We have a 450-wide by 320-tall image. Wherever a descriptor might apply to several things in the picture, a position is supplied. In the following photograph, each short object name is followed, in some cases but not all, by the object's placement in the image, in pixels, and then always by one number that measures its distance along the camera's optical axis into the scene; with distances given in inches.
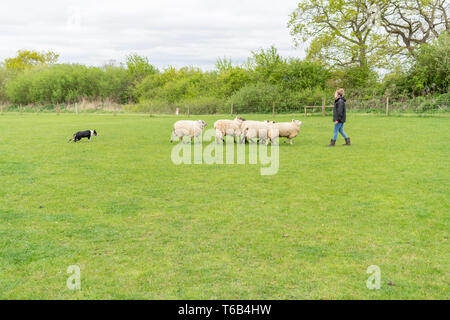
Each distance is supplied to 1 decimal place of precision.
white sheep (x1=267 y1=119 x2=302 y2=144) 583.8
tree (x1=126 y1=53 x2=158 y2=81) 2606.5
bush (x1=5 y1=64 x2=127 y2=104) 2474.2
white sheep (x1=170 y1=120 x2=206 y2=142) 602.9
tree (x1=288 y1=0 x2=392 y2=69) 1594.5
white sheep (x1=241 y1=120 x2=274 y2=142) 585.6
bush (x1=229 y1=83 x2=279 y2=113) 1545.3
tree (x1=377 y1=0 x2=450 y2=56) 1524.4
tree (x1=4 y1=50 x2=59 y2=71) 3218.5
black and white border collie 640.4
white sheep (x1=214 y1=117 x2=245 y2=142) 612.1
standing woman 552.7
